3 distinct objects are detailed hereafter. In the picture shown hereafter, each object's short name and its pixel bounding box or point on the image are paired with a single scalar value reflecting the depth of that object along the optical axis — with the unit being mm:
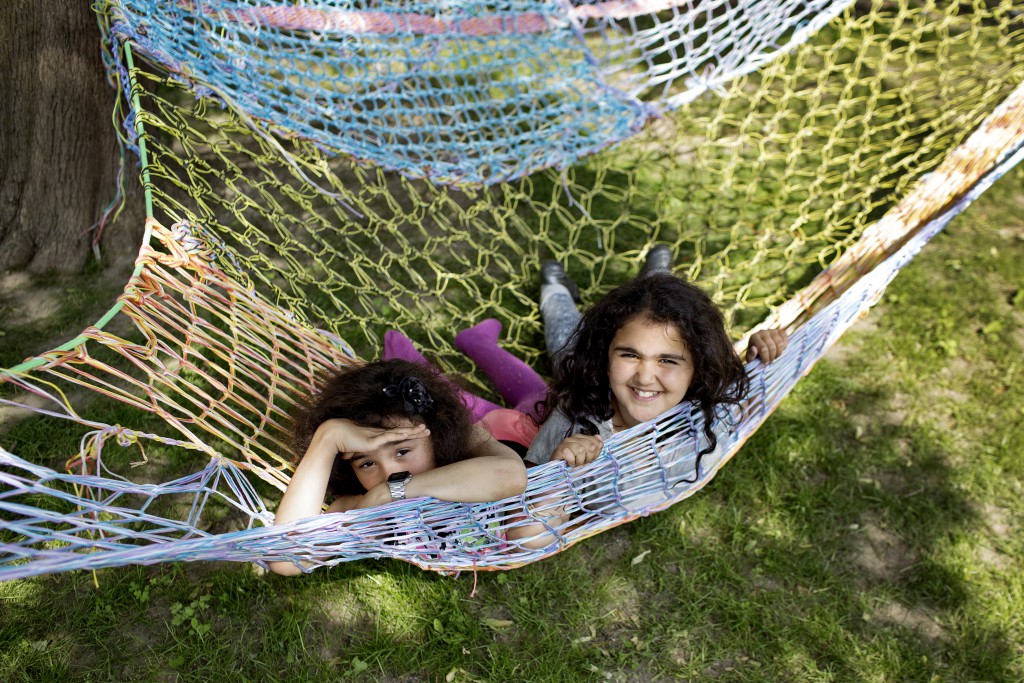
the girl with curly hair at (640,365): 1635
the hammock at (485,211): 1540
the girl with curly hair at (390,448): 1463
